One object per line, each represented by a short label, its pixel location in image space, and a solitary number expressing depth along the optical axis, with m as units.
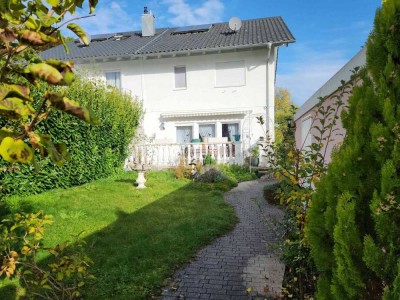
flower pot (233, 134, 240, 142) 15.66
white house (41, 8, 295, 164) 15.63
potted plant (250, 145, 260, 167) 14.65
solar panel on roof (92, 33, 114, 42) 20.83
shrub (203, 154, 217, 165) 13.22
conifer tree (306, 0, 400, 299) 1.45
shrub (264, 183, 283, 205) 8.22
